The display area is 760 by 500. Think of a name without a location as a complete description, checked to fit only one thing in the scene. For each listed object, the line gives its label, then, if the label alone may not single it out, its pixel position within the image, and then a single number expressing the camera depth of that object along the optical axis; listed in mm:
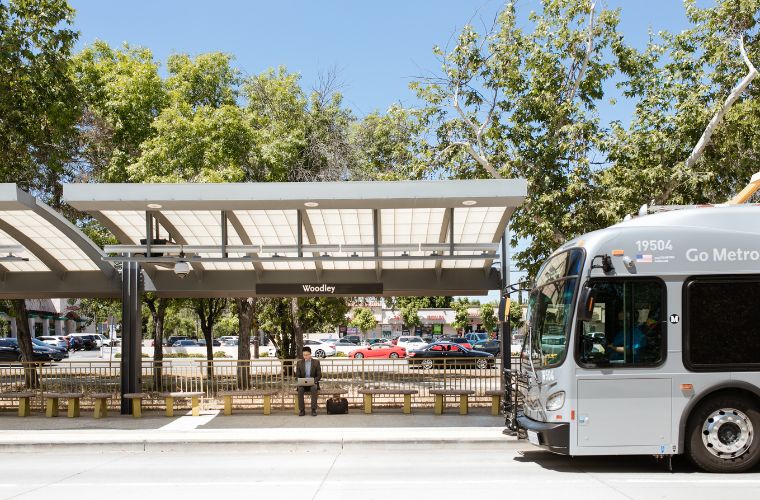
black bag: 15914
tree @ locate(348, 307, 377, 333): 65938
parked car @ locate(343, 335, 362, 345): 61847
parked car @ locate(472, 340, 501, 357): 42188
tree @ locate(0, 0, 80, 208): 19441
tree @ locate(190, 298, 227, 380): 30766
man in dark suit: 15633
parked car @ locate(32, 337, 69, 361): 47062
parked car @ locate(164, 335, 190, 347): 67725
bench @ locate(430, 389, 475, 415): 15633
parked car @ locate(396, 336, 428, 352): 47988
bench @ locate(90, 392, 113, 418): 15570
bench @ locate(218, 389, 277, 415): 15625
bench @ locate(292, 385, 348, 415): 15672
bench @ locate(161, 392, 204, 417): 15547
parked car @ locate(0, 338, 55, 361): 44012
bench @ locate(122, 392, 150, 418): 15380
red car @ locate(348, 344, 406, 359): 43444
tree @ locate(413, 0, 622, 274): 20500
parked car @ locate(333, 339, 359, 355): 52428
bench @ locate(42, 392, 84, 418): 15844
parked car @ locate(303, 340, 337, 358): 49875
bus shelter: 12375
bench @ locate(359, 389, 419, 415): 15570
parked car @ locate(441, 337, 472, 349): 42247
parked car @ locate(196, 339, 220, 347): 61594
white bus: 9500
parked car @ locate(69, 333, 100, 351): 67225
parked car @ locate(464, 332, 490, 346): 54750
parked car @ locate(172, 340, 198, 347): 61594
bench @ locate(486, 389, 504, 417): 15422
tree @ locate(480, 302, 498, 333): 66375
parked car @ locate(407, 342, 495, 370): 36688
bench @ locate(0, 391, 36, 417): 16078
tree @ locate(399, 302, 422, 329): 72812
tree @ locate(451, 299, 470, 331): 70625
